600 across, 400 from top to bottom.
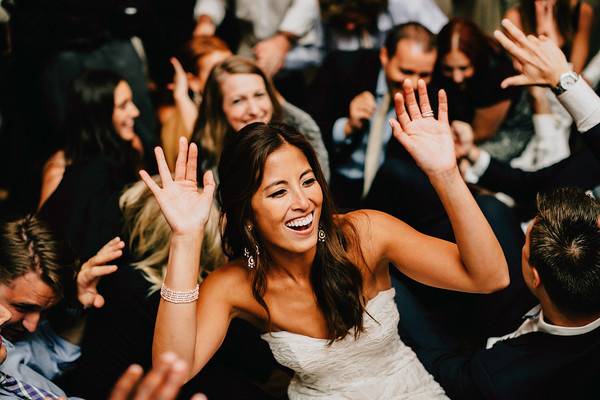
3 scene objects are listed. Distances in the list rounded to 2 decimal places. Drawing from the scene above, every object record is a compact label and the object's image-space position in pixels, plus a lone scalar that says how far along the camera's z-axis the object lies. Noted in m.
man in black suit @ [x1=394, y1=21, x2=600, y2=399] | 1.63
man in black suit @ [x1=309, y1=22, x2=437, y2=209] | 2.95
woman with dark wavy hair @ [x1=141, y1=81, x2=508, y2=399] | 1.60
